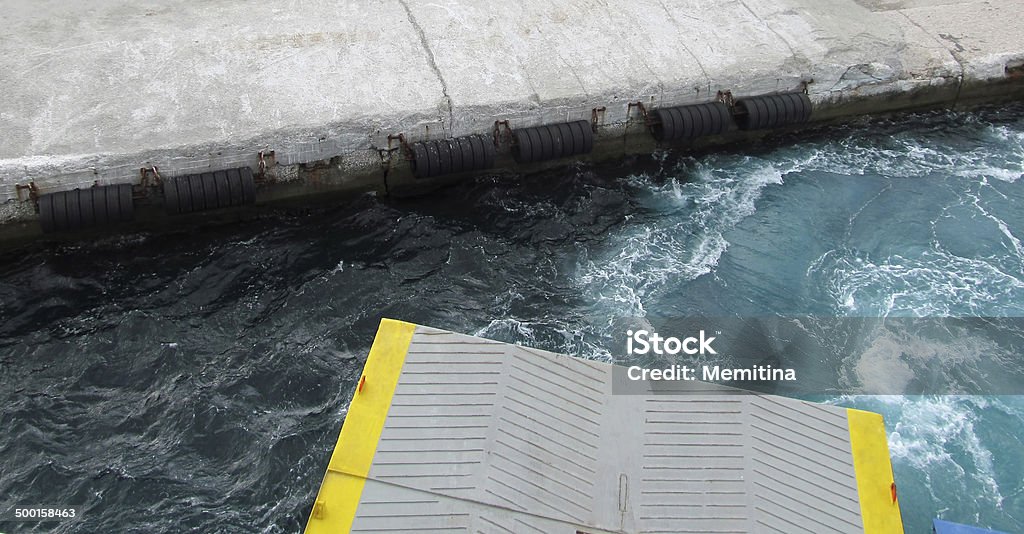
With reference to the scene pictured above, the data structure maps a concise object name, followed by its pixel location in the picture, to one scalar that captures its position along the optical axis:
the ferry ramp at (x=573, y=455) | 13.96
